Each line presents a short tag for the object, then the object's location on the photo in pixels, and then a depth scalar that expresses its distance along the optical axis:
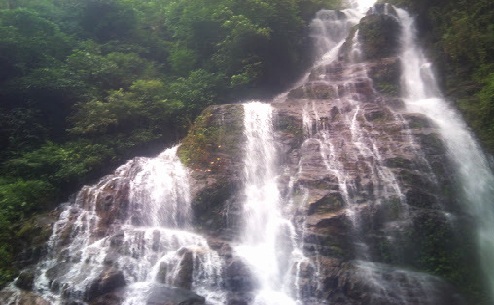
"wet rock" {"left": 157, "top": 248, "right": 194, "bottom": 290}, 8.89
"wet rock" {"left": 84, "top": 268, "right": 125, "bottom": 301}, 8.42
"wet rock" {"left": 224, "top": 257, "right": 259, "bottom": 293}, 8.95
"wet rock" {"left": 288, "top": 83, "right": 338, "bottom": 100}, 14.22
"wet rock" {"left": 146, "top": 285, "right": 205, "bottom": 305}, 8.15
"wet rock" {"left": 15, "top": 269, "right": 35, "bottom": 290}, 8.79
